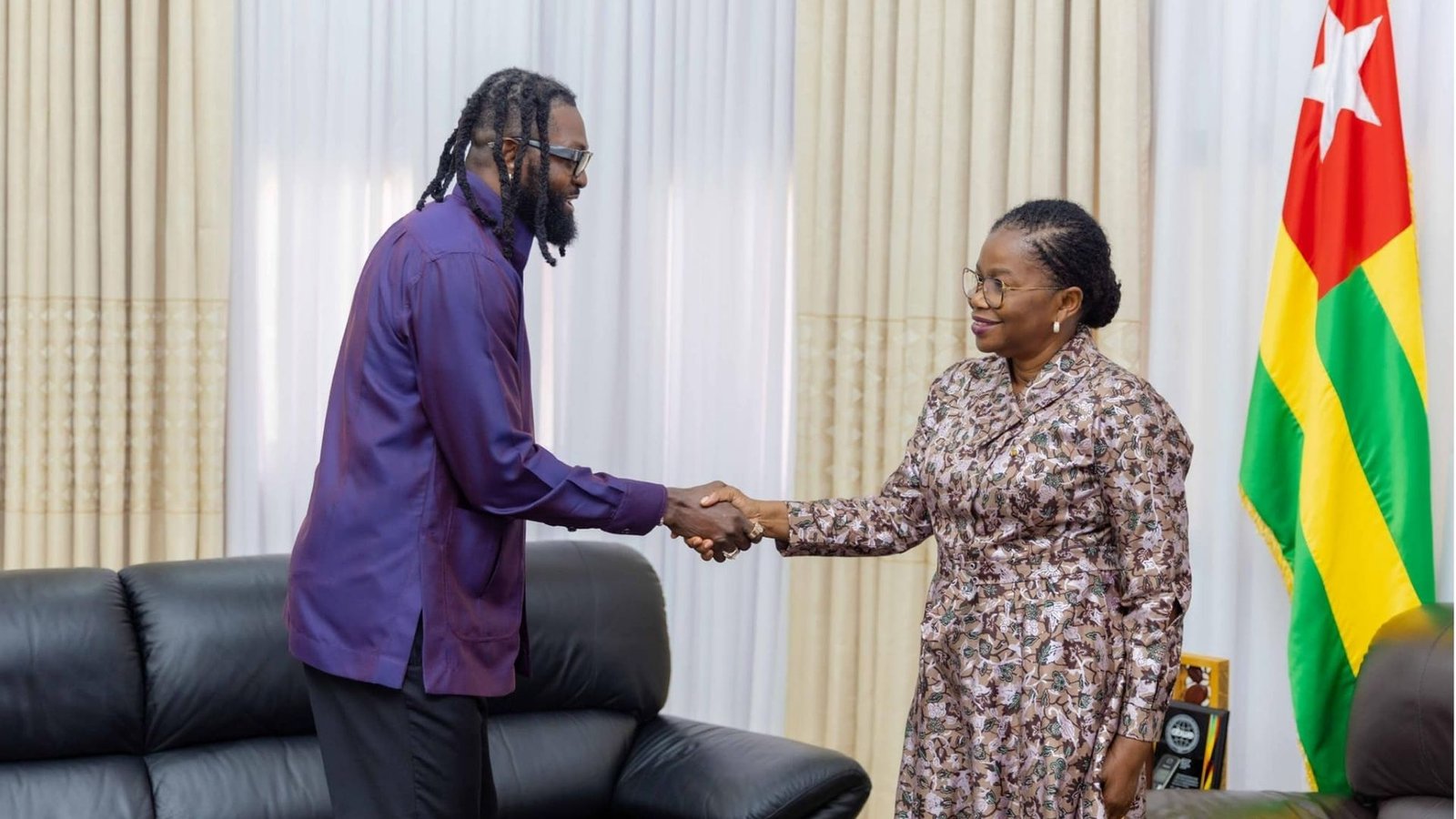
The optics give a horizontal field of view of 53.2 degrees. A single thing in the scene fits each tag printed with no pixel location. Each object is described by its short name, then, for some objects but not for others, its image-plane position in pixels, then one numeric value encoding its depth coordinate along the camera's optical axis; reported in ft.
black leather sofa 8.96
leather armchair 8.51
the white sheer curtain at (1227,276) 11.07
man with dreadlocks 6.37
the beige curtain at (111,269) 12.50
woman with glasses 6.61
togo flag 10.06
